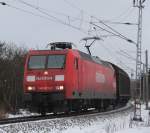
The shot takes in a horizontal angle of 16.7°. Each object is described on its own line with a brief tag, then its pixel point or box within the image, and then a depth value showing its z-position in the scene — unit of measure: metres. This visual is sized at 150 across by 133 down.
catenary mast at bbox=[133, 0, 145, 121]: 27.28
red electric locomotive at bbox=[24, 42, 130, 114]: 24.95
